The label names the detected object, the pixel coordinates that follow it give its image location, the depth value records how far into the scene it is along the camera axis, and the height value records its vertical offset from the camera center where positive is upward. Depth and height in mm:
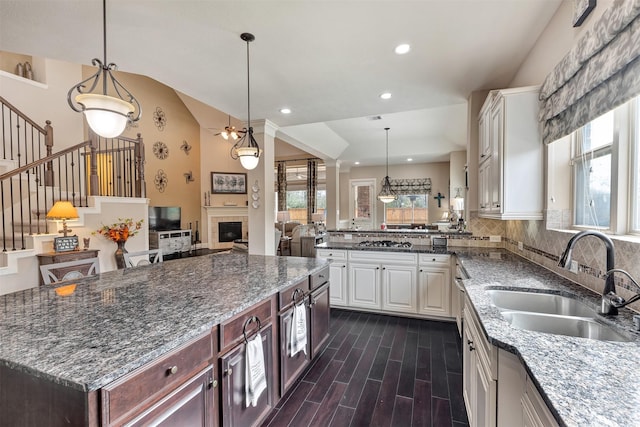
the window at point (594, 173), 1682 +232
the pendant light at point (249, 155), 2715 +551
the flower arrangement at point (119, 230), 4344 -316
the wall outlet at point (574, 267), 1818 -400
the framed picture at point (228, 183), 9758 +996
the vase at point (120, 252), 4387 -673
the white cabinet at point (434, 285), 3344 -944
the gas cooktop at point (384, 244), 3851 -510
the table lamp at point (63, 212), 3578 -12
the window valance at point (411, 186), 9194 +790
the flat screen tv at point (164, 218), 7824 -221
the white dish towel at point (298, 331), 2006 -912
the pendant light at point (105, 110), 1587 +606
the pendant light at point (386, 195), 7473 +394
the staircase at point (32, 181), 3625 +471
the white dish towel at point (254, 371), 1489 -907
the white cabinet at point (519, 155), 2193 +432
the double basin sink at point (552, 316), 1312 -595
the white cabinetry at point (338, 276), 3797 -940
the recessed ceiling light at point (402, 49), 2406 +1444
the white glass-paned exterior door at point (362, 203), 9798 +228
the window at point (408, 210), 9414 -39
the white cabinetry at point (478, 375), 1214 -885
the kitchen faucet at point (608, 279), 1275 -338
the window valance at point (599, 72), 1180 +706
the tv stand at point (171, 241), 7629 -884
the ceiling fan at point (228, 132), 5976 +1772
